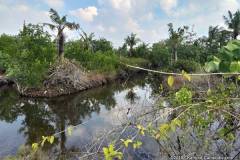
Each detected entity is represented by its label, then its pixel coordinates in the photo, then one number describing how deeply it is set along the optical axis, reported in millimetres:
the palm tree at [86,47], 17501
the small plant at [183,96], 1550
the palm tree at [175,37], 24442
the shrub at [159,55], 28814
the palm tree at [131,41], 30817
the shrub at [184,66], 18761
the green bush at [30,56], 12112
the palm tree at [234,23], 21769
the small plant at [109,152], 778
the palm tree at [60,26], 14789
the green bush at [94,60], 16471
